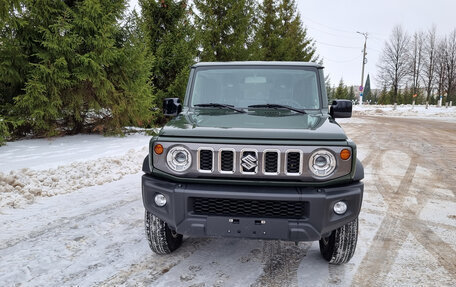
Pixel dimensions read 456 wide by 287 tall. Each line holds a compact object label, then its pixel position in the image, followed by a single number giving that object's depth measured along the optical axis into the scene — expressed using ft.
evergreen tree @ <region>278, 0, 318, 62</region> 79.71
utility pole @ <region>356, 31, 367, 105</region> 136.98
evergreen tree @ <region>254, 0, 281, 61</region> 76.74
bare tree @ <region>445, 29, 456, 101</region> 147.54
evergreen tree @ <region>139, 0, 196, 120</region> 40.47
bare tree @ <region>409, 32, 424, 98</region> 154.92
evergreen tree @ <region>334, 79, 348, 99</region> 231.91
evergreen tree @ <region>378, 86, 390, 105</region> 233.14
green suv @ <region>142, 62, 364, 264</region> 8.29
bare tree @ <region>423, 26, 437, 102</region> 151.84
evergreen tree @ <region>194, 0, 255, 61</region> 54.19
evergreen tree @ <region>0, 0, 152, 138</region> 25.55
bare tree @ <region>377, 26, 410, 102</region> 150.51
